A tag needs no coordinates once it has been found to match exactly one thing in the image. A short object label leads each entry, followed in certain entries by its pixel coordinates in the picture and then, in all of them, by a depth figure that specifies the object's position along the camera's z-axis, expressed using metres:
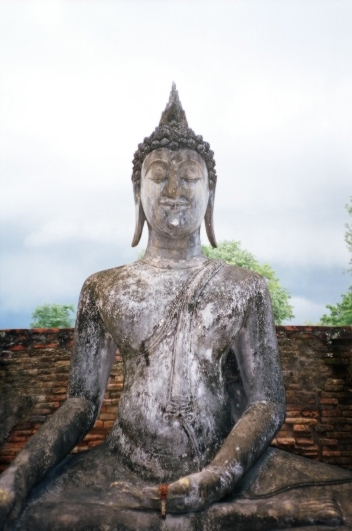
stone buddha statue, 2.82
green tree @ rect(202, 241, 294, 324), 15.82
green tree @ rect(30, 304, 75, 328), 14.52
